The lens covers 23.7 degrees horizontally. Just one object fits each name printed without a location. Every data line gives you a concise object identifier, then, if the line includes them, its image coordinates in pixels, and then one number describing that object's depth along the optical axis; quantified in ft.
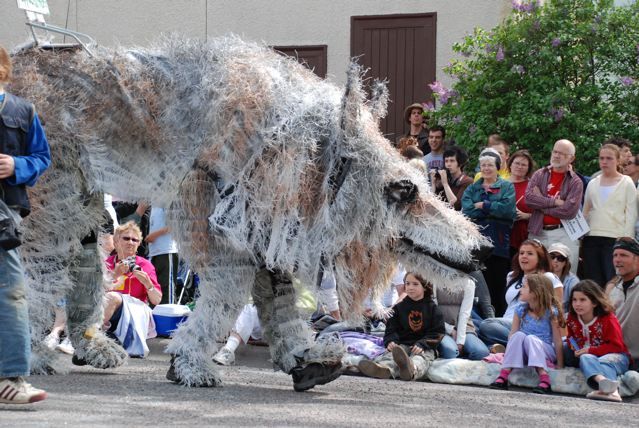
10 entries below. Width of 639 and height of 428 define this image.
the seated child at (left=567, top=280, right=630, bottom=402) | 34.86
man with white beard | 43.60
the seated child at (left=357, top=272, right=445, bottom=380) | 38.37
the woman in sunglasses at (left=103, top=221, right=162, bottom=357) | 40.54
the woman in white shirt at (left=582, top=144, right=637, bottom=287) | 43.41
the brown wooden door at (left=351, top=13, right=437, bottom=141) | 63.87
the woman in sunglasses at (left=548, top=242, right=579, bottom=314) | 40.91
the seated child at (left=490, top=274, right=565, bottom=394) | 36.00
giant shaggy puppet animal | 28.71
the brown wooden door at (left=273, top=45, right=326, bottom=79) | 65.26
